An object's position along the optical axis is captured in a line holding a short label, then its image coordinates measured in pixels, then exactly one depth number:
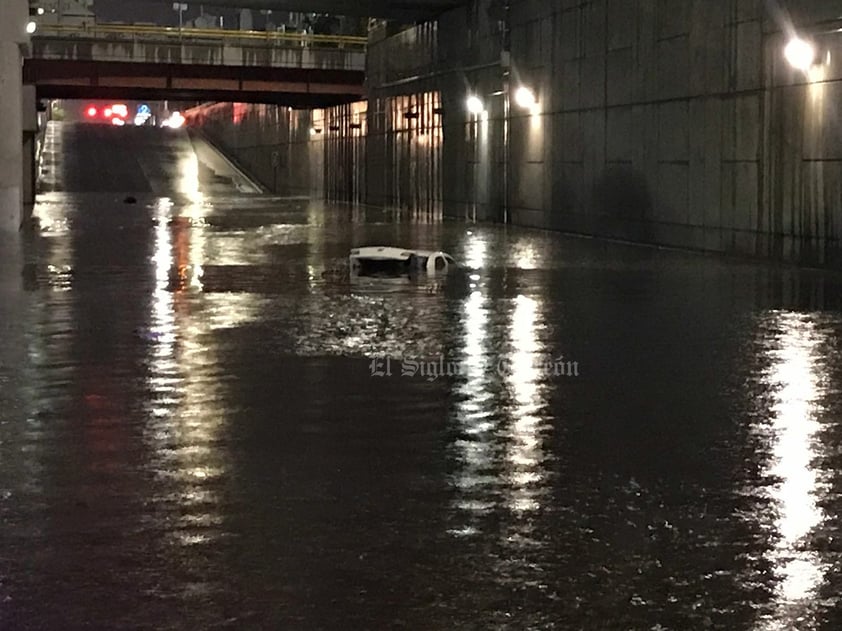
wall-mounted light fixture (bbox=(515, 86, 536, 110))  36.75
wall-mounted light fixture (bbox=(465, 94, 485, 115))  41.22
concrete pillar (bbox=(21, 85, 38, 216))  41.53
